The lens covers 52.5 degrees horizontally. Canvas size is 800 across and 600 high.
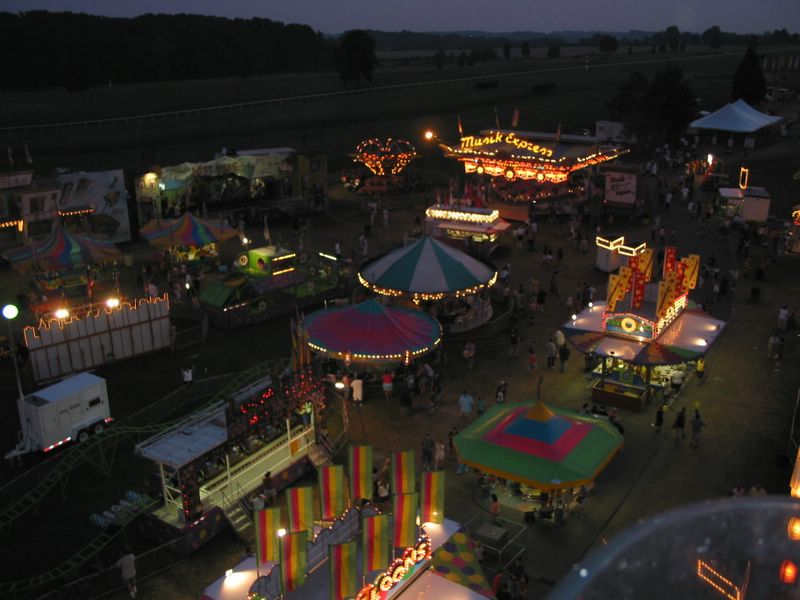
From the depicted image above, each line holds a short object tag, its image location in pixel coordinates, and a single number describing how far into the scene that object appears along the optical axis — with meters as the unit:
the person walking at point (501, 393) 22.26
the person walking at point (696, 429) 20.25
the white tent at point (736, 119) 61.91
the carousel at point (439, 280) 27.44
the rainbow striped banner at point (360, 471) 13.77
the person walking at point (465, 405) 21.83
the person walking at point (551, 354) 25.05
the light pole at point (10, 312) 20.55
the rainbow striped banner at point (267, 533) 12.21
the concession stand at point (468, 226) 37.47
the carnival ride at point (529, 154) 43.72
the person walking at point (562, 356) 25.00
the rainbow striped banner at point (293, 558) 11.98
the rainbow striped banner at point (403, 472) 13.86
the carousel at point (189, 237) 35.28
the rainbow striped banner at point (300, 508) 12.67
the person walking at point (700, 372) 24.17
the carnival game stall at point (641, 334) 22.59
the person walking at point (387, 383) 23.17
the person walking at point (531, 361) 24.62
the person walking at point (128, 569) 14.99
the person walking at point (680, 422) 20.61
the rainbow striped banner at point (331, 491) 13.40
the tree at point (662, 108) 61.84
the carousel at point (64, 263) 32.09
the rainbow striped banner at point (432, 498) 13.80
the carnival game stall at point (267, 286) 29.03
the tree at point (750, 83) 72.00
